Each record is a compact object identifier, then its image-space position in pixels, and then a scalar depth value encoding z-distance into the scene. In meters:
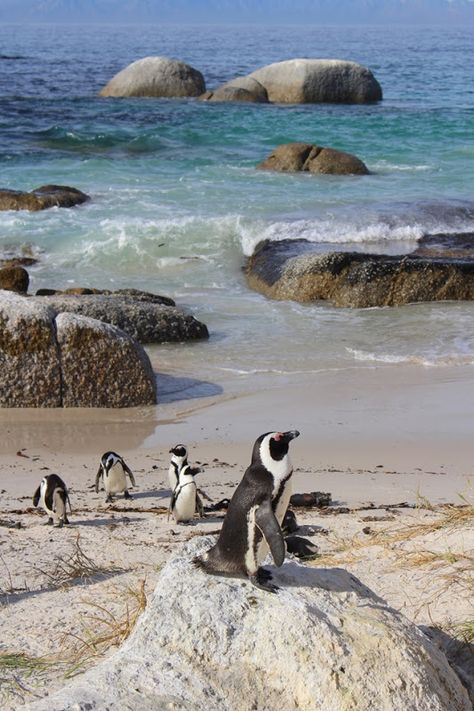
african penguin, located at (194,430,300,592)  3.78
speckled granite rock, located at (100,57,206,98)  36.22
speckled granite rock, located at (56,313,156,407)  9.45
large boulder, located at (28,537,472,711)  3.42
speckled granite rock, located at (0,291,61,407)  9.34
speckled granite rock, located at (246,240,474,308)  13.90
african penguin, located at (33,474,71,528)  6.39
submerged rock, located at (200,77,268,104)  35.12
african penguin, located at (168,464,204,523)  6.51
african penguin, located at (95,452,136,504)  7.09
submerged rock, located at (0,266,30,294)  13.52
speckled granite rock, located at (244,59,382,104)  35.59
